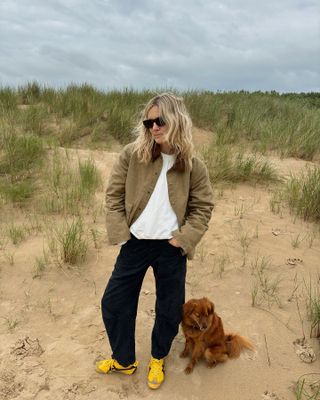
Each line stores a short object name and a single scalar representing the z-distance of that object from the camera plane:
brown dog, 2.82
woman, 2.49
